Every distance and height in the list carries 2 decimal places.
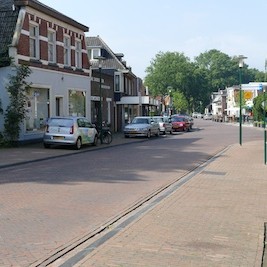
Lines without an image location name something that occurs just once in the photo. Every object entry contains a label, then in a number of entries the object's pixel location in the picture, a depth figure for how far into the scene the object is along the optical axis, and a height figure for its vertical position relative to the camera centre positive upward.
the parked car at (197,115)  141.56 -0.84
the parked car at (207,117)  120.98 -1.25
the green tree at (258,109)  61.08 +0.33
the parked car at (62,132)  23.45 -0.87
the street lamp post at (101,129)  28.60 -0.93
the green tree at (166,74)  122.31 +9.67
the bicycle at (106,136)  28.86 -1.35
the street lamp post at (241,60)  26.38 +2.83
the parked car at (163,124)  41.69 -0.98
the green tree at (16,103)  23.86 +0.56
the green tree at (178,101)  116.50 +2.75
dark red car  49.19 -1.12
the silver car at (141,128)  35.50 -1.10
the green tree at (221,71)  160.12 +13.54
